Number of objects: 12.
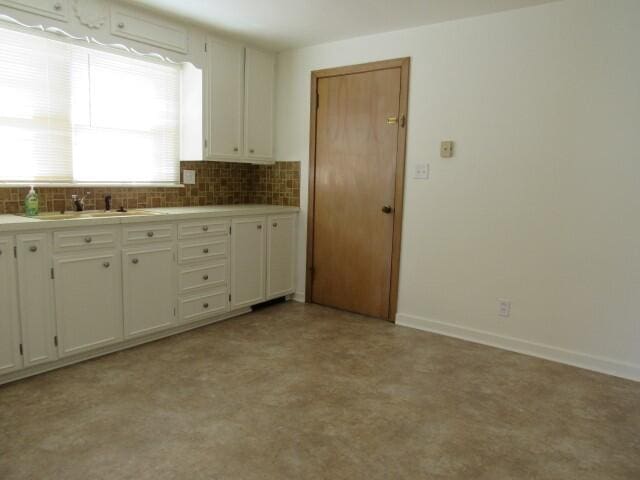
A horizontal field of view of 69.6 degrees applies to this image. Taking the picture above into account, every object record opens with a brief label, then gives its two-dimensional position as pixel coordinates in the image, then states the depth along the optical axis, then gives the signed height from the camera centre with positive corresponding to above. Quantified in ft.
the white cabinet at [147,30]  9.86 +3.34
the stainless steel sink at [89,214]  9.00 -0.81
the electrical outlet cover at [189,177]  12.83 +0.07
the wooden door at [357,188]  11.91 -0.08
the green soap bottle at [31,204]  9.29 -0.59
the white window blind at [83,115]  9.39 +1.41
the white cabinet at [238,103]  12.05 +2.14
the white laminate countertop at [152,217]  8.03 -0.81
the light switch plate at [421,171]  11.38 +0.38
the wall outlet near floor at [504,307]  10.54 -2.70
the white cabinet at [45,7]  8.38 +3.13
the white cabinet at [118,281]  8.16 -2.20
